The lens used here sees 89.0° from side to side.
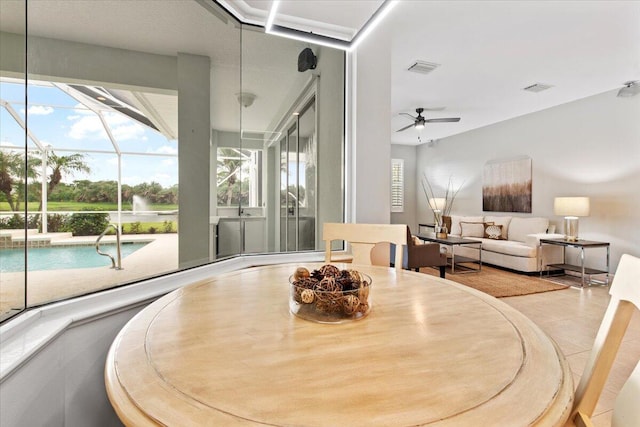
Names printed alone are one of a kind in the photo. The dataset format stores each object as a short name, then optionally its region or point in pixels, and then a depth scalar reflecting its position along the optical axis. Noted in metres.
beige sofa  4.79
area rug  3.93
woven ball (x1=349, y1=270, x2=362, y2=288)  0.91
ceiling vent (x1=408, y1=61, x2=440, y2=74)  3.62
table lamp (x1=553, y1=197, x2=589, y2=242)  4.40
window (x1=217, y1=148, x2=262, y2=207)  2.23
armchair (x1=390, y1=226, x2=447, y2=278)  3.87
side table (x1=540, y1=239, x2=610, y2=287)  4.20
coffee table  4.95
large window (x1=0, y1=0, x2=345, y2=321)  1.15
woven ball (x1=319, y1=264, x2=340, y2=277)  0.97
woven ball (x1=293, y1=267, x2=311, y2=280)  1.00
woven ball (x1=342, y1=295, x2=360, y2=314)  0.86
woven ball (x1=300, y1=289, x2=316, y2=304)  0.88
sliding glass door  2.89
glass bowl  0.86
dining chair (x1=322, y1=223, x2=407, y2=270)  1.72
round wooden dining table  0.49
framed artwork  5.76
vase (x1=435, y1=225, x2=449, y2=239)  5.55
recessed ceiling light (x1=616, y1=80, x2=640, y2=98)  4.08
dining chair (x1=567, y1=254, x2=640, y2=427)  0.69
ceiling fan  5.18
